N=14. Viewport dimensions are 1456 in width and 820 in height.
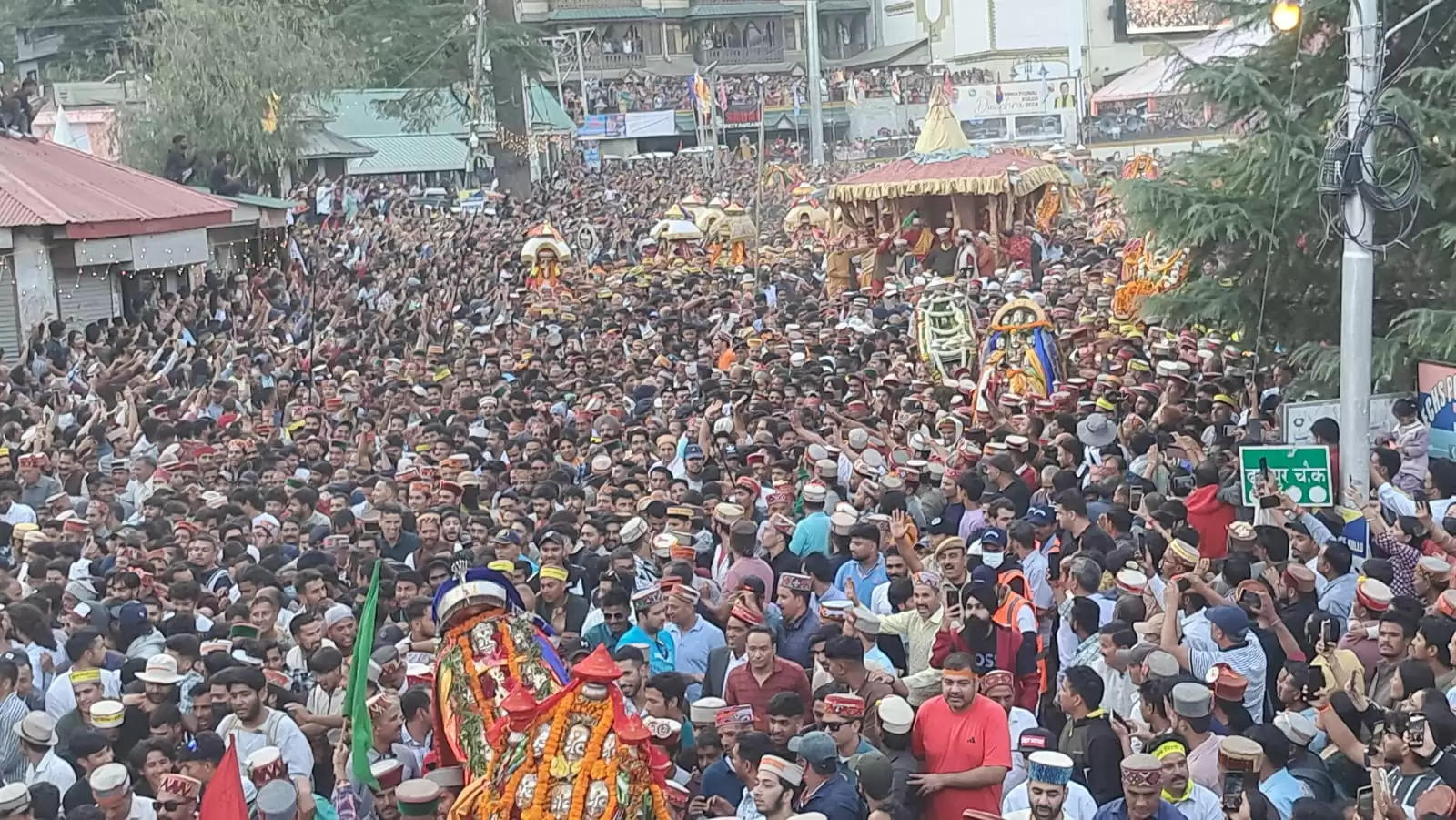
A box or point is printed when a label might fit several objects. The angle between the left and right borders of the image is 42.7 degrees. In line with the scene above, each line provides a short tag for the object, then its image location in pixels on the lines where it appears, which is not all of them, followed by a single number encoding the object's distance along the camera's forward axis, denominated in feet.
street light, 34.96
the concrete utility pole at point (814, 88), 131.54
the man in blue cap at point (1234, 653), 22.95
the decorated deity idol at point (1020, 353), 48.26
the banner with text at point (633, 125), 200.85
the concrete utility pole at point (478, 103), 126.41
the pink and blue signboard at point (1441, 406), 35.29
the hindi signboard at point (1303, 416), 35.60
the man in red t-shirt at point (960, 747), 20.78
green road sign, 31.32
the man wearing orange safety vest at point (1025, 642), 24.53
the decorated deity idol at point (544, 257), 86.63
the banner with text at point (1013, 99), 161.79
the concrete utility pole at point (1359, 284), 34.63
